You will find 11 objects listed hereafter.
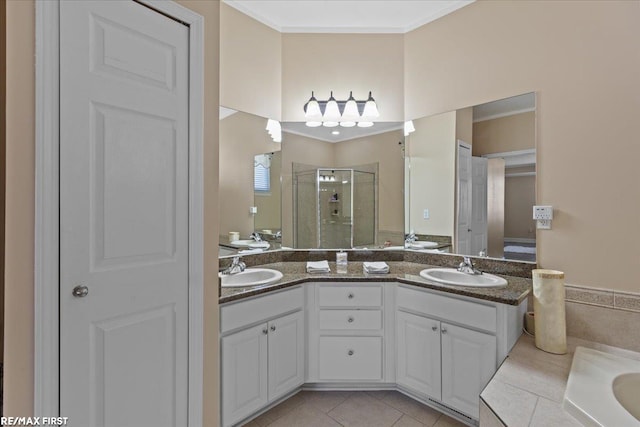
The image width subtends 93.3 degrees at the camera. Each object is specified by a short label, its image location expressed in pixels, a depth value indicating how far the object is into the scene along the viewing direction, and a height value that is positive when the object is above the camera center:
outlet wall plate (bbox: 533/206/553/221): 1.81 +0.01
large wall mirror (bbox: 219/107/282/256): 2.19 +0.21
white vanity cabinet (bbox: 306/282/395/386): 2.00 -0.80
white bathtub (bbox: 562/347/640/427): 1.04 -0.70
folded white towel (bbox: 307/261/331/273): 2.13 -0.40
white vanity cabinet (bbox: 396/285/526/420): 1.61 -0.75
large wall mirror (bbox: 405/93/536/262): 1.95 +0.25
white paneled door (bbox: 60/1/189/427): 1.00 -0.02
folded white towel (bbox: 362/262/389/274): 2.07 -0.39
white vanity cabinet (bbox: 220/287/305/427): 1.60 -0.81
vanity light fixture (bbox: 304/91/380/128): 2.47 +0.82
